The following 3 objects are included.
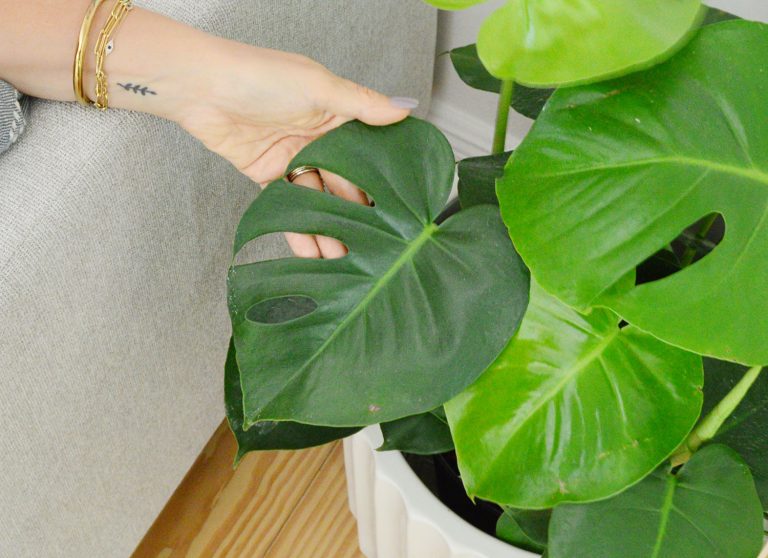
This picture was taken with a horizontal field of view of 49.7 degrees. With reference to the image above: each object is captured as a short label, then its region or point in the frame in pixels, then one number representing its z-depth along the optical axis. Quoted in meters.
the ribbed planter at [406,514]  0.69
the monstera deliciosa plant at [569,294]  0.48
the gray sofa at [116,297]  0.68
